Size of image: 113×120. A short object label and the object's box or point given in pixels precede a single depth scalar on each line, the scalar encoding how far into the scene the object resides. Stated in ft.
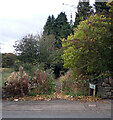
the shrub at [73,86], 32.86
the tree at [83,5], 31.37
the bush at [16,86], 30.48
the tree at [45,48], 61.52
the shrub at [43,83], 33.88
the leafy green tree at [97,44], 17.15
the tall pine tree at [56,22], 122.52
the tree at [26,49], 55.83
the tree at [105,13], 21.29
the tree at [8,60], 54.72
